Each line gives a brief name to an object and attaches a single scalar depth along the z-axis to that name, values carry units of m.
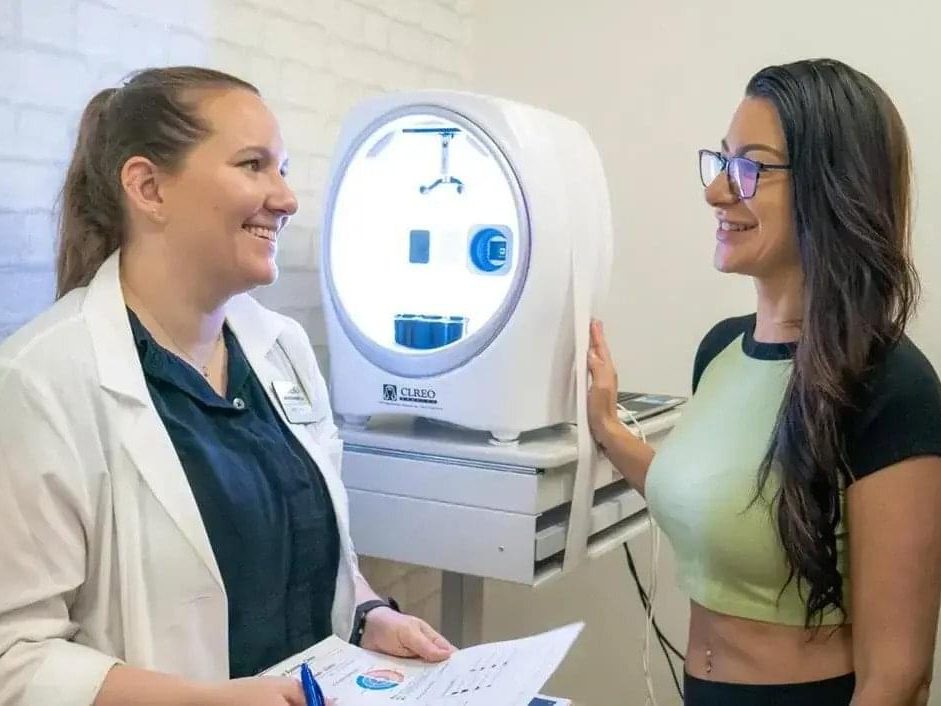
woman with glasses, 1.17
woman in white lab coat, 1.02
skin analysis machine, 1.52
